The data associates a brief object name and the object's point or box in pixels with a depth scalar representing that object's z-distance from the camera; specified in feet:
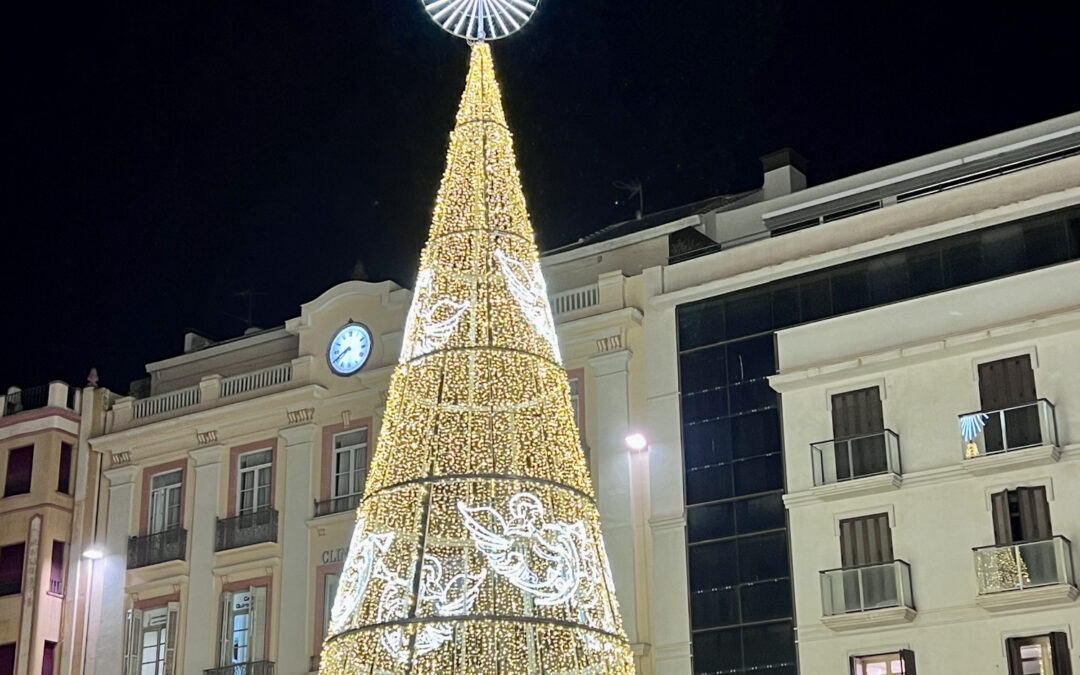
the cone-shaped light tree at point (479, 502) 75.00
